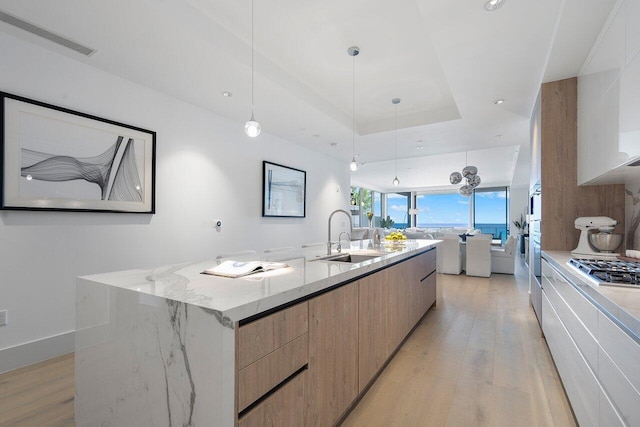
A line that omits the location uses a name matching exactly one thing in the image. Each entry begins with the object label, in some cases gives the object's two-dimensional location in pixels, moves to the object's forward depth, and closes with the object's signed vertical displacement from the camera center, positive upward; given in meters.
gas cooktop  1.34 -0.29
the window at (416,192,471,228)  13.26 +0.22
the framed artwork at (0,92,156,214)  2.23 +0.44
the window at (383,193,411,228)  14.18 +0.32
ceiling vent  2.02 +1.29
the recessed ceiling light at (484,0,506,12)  1.88 +1.33
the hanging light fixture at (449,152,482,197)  6.57 +0.87
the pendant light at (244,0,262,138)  2.25 +0.64
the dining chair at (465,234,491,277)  5.91 -0.80
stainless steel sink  2.49 -0.36
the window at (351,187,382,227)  12.25 +0.47
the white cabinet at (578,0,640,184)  1.58 +0.73
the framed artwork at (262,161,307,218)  4.53 +0.38
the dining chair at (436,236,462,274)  6.18 -0.82
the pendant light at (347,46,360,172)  2.78 +1.51
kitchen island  1.00 -0.53
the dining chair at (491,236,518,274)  6.13 -0.88
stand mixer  2.29 -0.18
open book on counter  1.52 -0.29
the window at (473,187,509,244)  12.23 +0.30
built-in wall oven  3.09 -0.38
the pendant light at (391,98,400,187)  3.92 +1.50
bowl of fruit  3.62 -0.30
